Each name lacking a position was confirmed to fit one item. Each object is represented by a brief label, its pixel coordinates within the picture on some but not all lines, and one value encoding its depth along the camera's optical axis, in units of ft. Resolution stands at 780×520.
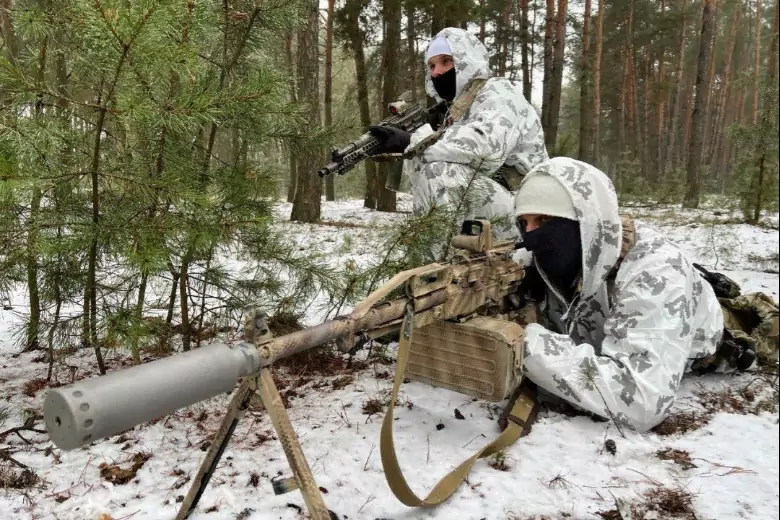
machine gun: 3.73
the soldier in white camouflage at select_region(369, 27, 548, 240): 11.41
